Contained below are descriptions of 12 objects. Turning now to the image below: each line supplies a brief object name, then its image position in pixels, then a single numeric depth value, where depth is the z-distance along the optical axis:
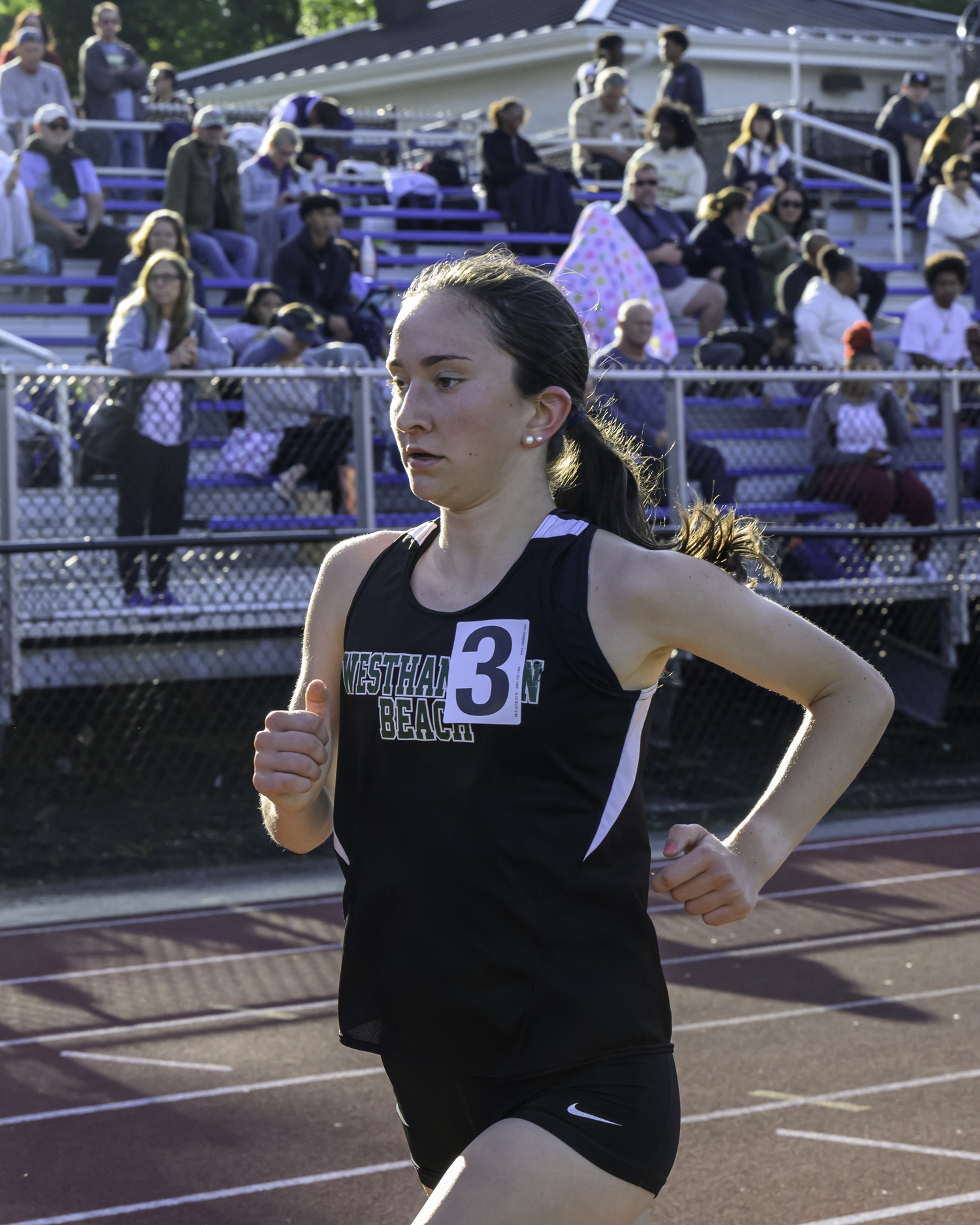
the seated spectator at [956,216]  14.20
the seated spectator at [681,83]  15.80
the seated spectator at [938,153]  15.60
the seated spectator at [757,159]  15.13
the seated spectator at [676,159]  13.56
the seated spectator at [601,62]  15.25
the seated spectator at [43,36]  13.77
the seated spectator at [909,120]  17.84
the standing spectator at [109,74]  14.52
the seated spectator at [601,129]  15.94
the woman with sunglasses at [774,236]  13.55
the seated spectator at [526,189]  14.04
